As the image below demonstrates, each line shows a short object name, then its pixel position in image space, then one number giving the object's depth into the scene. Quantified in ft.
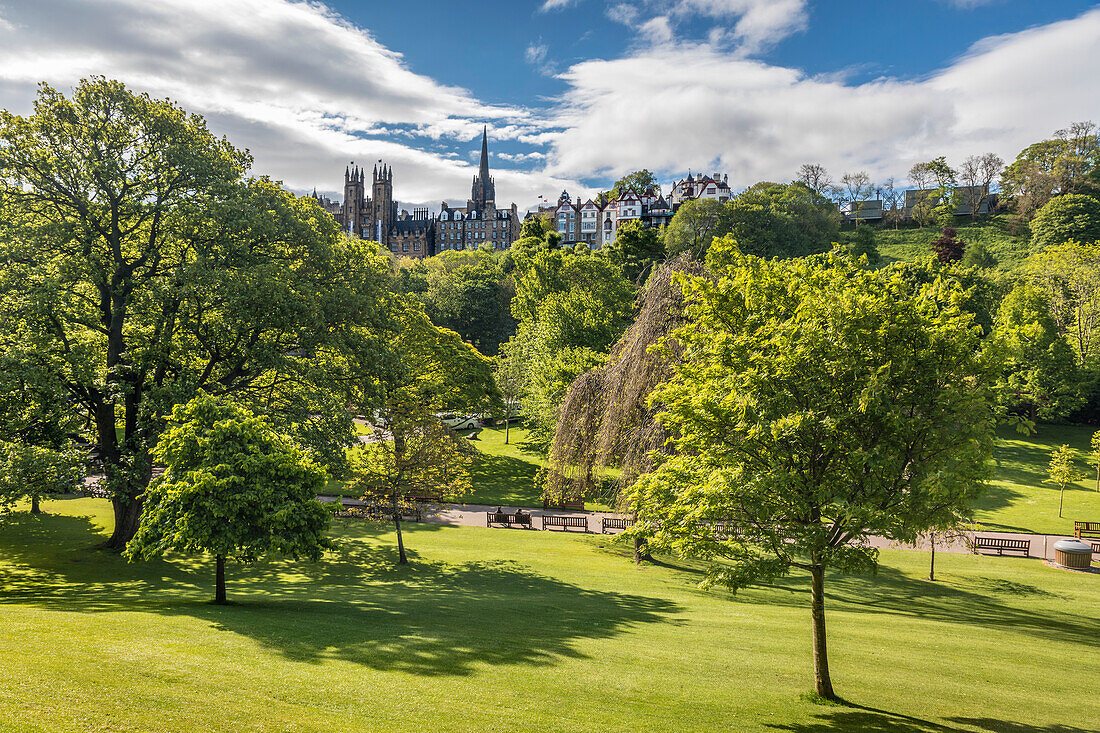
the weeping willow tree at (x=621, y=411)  68.64
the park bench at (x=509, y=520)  95.81
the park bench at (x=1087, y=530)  93.12
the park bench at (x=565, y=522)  96.73
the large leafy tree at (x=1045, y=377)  163.94
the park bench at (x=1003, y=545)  86.58
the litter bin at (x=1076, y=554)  79.05
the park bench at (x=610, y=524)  95.30
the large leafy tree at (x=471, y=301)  263.29
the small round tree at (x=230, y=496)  43.32
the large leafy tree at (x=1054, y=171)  315.99
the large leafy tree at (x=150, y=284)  61.57
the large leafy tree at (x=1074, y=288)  176.65
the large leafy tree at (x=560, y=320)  114.32
